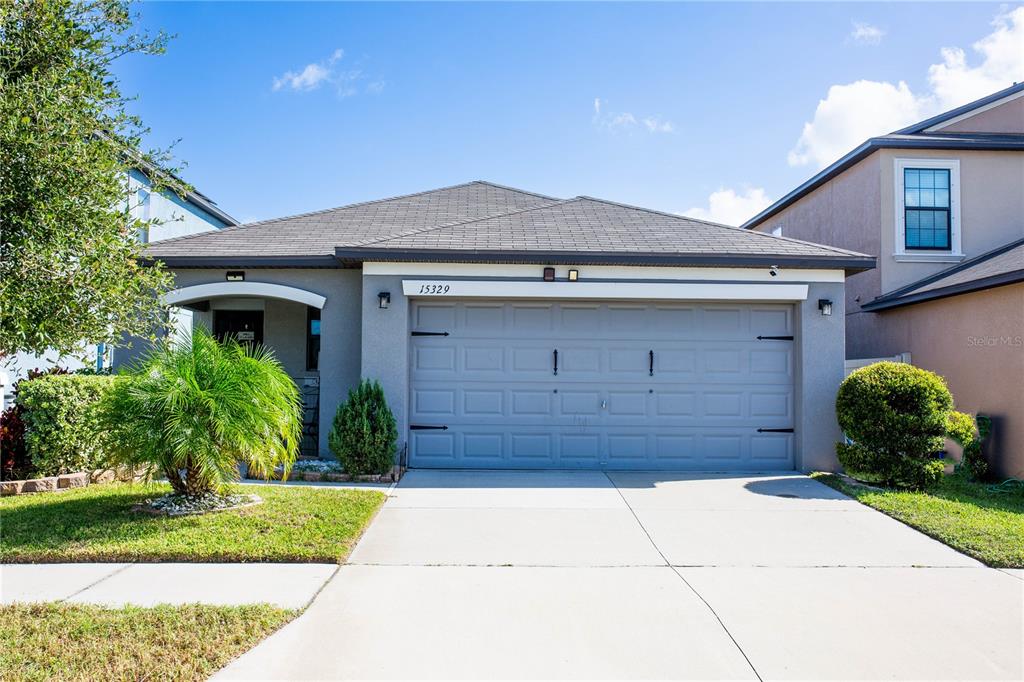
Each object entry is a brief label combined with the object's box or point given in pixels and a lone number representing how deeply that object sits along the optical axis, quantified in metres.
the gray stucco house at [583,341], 9.26
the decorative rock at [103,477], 7.89
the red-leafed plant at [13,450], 7.62
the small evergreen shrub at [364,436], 8.45
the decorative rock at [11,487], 7.27
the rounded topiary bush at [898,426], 7.93
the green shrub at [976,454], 9.37
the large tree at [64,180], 4.11
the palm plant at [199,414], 5.94
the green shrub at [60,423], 7.46
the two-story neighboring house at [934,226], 10.45
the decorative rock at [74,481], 7.55
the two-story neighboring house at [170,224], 9.52
